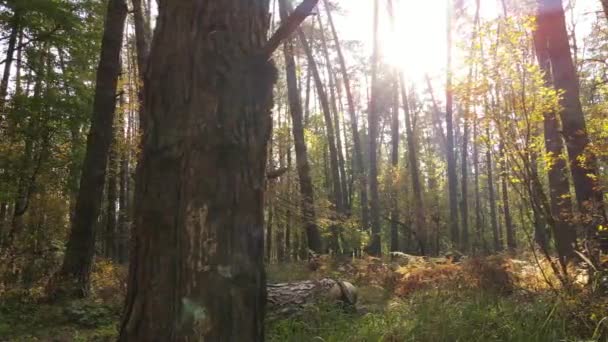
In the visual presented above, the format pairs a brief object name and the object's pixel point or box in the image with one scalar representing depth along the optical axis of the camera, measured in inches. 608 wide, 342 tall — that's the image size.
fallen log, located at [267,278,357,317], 247.1
